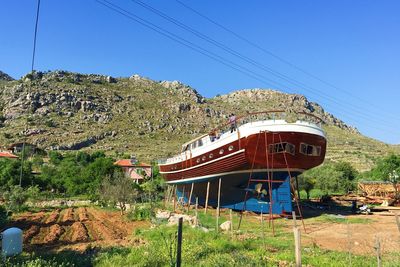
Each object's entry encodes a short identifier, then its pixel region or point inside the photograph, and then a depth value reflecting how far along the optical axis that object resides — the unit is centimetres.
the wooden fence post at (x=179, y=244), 856
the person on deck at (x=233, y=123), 2605
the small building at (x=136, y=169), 7415
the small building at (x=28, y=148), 9769
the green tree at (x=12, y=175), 5528
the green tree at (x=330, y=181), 4941
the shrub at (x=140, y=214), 2752
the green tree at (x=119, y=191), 3147
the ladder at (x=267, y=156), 2339
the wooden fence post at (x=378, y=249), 863
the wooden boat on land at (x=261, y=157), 2395
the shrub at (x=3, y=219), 2303
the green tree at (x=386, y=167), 5538
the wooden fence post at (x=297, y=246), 866
